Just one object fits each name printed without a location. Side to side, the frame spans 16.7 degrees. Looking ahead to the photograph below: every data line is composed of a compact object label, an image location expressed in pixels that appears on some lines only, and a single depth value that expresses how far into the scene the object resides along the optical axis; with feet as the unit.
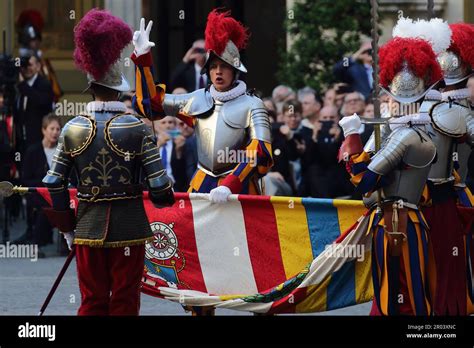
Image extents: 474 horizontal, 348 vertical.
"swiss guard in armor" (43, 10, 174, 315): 28.02
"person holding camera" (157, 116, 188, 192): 49.34
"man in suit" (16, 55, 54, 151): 53.06
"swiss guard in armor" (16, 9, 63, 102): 55.52
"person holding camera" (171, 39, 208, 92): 54.49
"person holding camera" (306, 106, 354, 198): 49.39
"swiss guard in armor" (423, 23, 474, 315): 31.96
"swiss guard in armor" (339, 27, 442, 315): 29.40
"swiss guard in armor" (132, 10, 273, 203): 33.63
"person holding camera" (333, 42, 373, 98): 51.78
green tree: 57.26
